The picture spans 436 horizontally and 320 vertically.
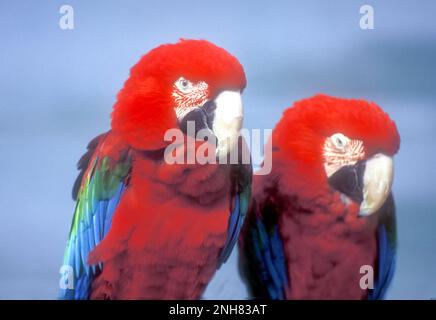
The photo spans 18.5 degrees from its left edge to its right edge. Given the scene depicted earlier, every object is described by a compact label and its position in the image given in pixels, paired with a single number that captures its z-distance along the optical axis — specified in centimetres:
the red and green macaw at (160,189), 136
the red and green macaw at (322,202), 139
